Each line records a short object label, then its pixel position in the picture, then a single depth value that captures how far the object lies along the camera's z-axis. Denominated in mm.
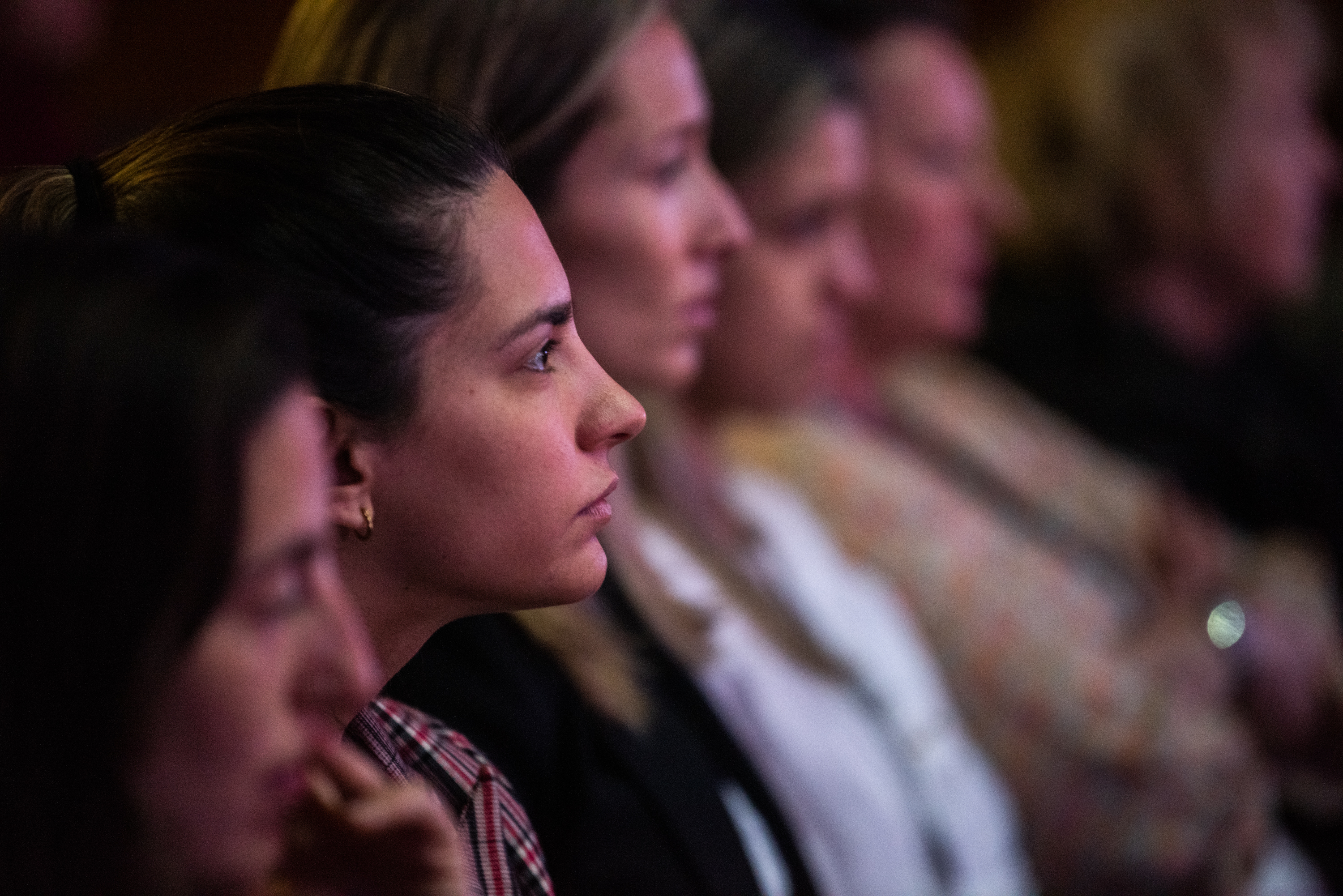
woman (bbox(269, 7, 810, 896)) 2902
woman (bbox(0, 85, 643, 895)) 2687
